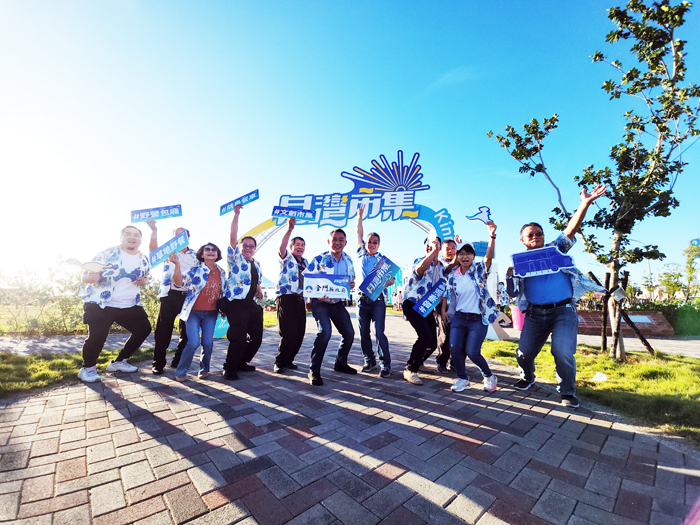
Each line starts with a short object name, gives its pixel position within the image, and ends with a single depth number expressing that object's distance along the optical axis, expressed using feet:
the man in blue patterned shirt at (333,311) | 14.37
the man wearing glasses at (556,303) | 12.06
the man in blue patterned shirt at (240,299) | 14.88
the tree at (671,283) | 77.41
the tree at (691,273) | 79.87
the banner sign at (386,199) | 36.76
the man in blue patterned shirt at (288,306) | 16.21
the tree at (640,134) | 17.49
